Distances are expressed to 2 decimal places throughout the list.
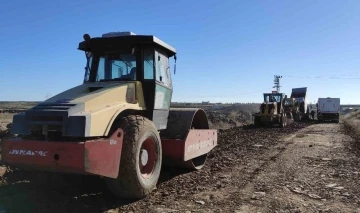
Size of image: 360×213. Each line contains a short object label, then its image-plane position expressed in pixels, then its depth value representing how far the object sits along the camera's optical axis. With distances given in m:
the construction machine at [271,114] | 23.83
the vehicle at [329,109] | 36.09
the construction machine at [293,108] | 29.23
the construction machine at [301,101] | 36.28
